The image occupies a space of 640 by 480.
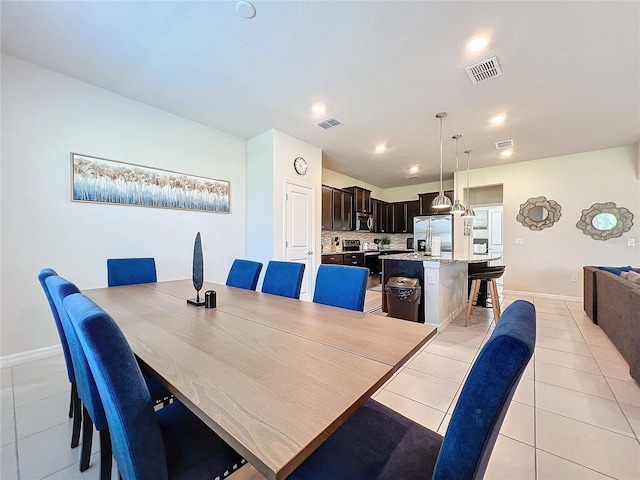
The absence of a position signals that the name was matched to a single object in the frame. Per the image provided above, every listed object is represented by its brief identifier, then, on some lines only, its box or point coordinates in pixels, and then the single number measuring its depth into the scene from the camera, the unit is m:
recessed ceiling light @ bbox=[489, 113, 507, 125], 3.47
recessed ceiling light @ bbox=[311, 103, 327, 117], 3.28
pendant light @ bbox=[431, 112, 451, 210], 3.47
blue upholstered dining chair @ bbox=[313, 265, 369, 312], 1.80
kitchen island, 3.34
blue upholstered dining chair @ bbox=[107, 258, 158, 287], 2.54
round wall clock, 4.36
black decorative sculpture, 1.80
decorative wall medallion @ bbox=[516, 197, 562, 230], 5.19
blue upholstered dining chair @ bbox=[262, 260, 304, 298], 2.20
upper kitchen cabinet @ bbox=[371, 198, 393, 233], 7.32
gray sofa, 2.19
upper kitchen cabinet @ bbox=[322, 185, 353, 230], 5.63
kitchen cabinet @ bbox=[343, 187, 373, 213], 6.43
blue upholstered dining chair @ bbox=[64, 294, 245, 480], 0.66
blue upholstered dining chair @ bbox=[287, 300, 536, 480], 0.54
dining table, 0.62
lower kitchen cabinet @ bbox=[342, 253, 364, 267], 5.72
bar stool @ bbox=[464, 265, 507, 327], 3.57
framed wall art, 2.85
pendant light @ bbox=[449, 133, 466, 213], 3.93
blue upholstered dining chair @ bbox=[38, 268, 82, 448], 1.46
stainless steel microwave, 6.61
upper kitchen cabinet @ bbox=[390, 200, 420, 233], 7.48
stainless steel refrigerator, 6.18
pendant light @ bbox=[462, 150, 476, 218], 4.55
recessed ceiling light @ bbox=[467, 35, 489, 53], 2.18
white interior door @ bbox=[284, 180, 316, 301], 4.24
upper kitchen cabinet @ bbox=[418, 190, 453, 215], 6.66
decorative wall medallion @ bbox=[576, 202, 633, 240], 4.62
